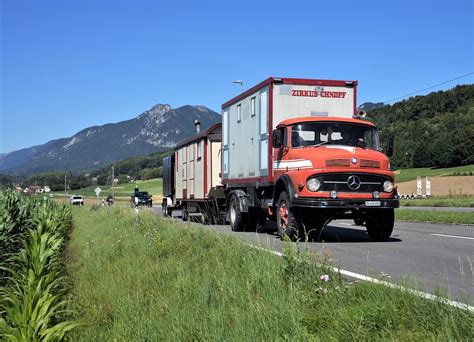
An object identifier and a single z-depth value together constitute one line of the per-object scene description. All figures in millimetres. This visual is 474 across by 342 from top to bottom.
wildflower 5270
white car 82188
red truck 11367
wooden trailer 19703
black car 56075
